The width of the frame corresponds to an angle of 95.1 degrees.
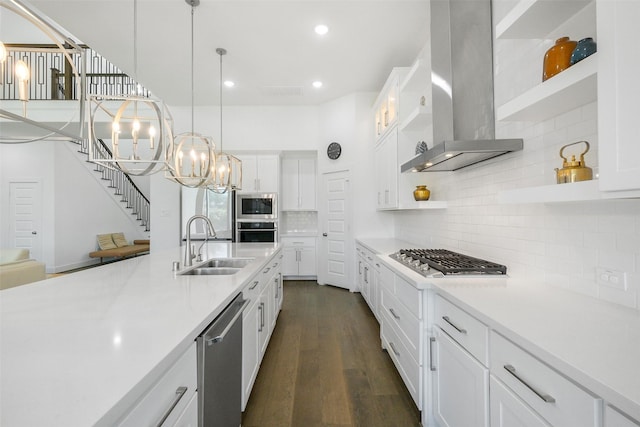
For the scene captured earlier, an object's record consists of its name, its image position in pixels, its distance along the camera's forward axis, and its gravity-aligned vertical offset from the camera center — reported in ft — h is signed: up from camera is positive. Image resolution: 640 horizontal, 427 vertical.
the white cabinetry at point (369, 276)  10.73 -2.62
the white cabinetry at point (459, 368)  4.05 -2.44
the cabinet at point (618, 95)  2.81 +1.21
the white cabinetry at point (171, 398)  2.48 -1.79
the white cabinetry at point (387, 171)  11.55 +1.91
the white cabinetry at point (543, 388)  2.52 -1.73
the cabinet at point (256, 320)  6.10 -2.70
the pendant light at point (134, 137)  5.45 +1.60
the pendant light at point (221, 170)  10.98 +1.87
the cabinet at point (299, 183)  20.00 +2.21
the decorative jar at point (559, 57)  4.11 +2.28
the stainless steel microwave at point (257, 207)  18.10 +0.51
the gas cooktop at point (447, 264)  5.89 -1.09
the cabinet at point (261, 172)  18.35 +2.72
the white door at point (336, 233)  16.72 -1.04
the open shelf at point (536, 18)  4.33 +3.08
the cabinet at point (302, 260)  18.90 -2.90
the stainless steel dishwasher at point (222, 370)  3.77 -2.30
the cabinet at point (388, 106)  11.11 +4.75
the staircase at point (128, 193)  27.32 +2.24
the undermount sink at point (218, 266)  7.41 -1.42
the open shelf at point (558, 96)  3.59 +1.72
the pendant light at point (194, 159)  8.25 +1.77
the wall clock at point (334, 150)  17.10 +3.80
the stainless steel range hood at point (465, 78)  6.82 +3.29
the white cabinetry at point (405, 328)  5.84 -2.66
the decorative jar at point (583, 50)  3.70 +2.13
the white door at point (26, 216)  21.63 -0.04
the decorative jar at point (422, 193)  10.03 +0.75
